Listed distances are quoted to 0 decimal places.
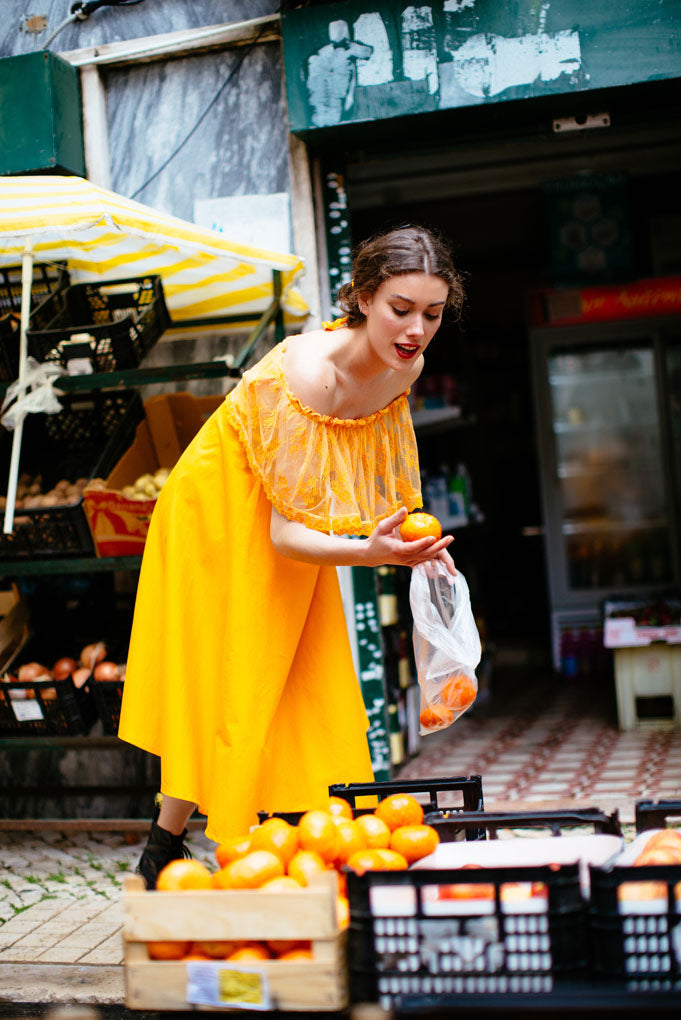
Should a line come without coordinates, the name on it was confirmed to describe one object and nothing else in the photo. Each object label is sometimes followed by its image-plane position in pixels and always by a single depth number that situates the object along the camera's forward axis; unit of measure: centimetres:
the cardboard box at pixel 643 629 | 599
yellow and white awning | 342
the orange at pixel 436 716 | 270
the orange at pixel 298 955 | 189
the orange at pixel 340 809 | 251
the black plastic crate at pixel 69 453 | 426
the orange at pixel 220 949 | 193
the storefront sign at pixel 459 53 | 417
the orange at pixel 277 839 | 228
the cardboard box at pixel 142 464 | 417
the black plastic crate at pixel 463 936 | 182
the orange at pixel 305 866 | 208
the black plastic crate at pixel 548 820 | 230
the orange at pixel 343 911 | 197
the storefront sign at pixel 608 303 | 790
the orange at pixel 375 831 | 234
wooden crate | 186
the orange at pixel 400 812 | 243
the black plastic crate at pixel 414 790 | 258
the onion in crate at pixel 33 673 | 457
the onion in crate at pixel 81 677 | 448
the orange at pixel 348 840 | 229
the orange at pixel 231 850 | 235
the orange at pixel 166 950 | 195
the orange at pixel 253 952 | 190
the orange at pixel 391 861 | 214
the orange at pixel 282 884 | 201
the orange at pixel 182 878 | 211
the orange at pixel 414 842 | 227
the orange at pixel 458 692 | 270
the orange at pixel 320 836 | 226
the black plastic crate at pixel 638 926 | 180
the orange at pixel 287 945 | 192
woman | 279
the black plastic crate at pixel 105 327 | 427
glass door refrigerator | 808
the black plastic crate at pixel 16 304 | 457
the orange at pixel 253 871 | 208
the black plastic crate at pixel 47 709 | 439
